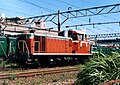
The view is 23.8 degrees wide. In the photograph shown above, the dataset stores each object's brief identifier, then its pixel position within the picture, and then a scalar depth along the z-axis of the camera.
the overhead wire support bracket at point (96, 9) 34.64
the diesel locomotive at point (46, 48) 20.83
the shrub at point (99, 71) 6.32
